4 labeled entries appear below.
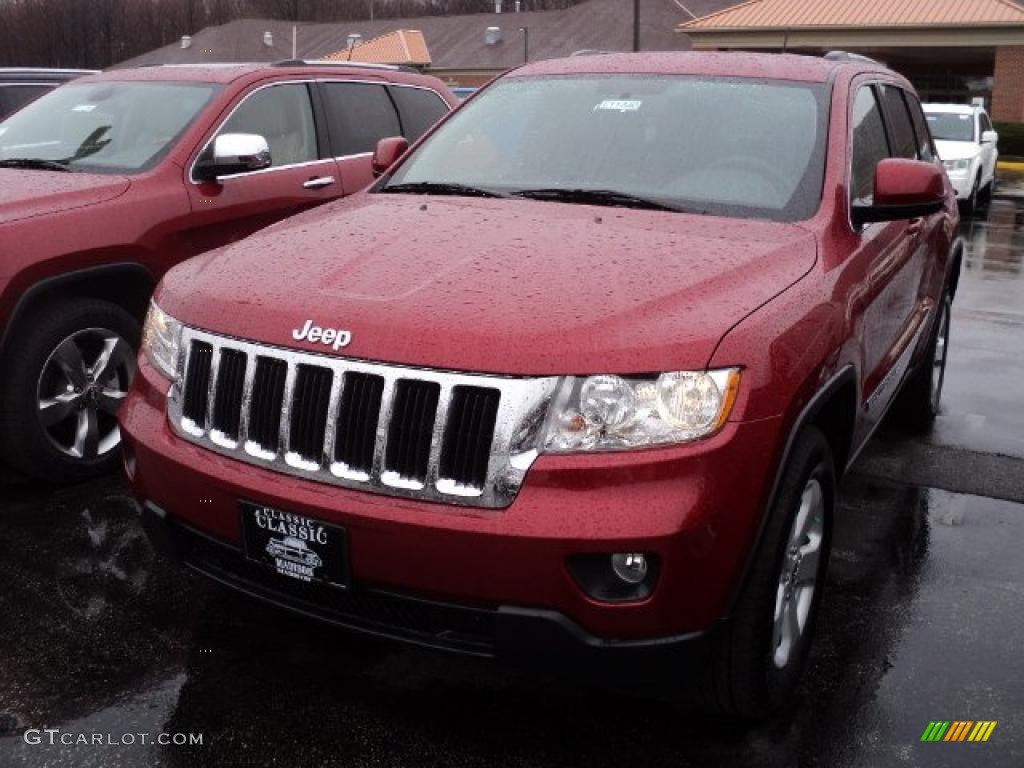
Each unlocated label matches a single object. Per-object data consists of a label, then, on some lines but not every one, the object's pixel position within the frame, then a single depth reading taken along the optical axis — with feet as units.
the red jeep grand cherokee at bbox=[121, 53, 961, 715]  8.47
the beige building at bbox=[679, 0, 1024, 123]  99.14
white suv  52.34
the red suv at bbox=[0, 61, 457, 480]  15.31
